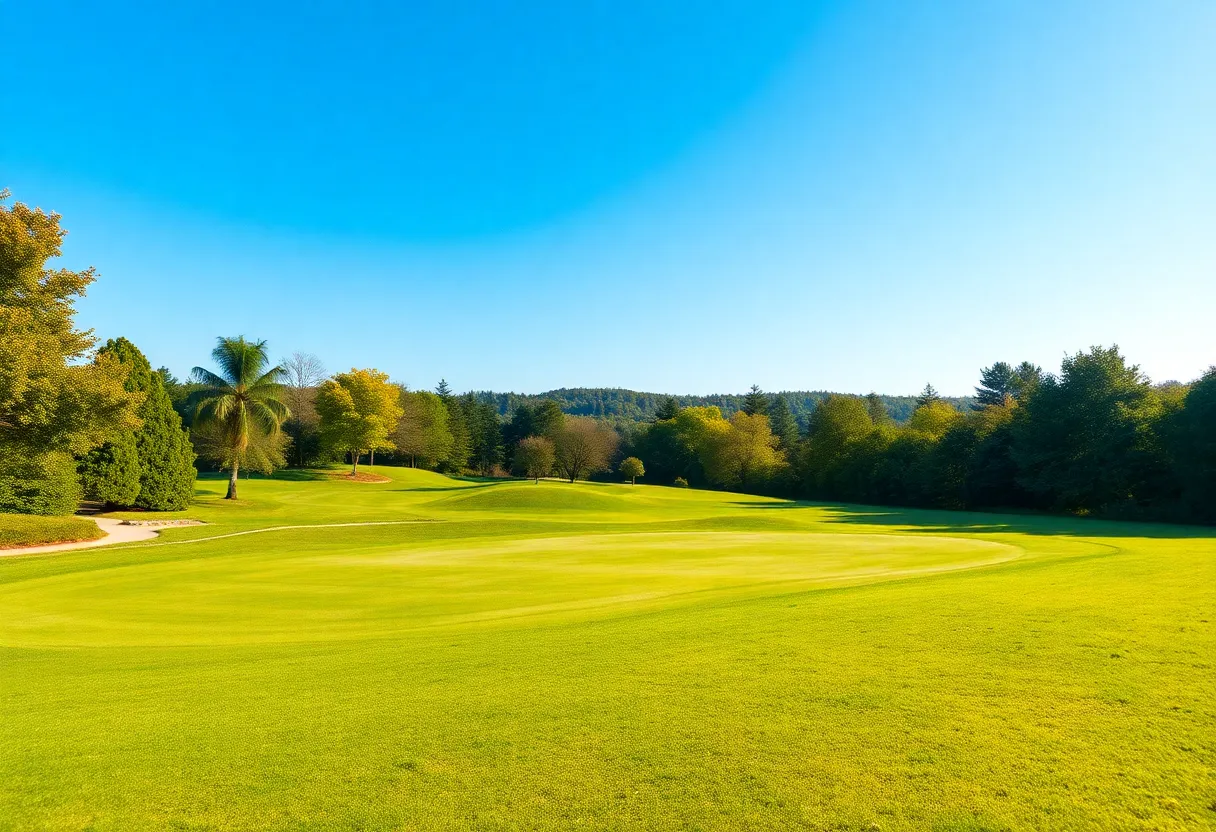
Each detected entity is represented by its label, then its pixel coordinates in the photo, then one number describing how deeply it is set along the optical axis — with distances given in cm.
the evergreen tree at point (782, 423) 10675
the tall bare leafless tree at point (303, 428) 8044
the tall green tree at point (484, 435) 11181
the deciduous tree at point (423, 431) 8862
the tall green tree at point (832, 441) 7125
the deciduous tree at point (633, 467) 8244
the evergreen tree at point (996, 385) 10100
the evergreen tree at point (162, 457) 3603
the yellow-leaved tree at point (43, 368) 2256
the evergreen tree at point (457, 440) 10381
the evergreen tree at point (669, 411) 11219
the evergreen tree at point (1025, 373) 8956
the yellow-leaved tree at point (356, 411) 6712
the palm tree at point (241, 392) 4134
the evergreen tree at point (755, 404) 10558
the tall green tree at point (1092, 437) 4322
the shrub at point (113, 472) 3419
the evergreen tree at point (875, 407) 11931
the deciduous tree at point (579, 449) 9294
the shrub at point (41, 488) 2722
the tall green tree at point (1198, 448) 3719
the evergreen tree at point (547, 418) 10760
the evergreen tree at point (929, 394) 12356
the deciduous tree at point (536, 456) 9206
